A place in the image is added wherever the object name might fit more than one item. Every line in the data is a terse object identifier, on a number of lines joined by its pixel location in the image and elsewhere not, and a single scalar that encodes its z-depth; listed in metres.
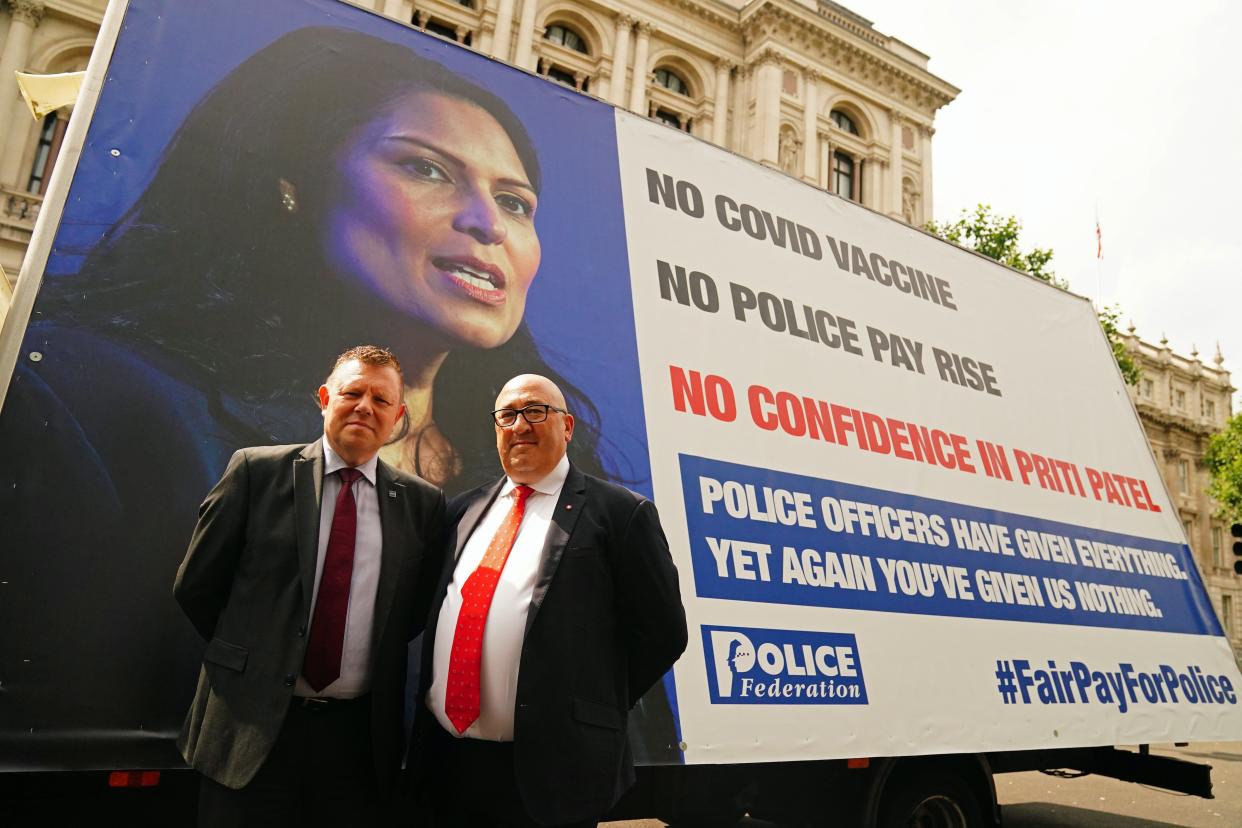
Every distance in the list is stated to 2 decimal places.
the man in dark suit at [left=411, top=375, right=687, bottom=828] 2.20
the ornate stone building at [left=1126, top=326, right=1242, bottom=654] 47.28
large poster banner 2.44
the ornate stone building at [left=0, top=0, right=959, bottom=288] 26.89
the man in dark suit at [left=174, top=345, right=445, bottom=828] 2.14
